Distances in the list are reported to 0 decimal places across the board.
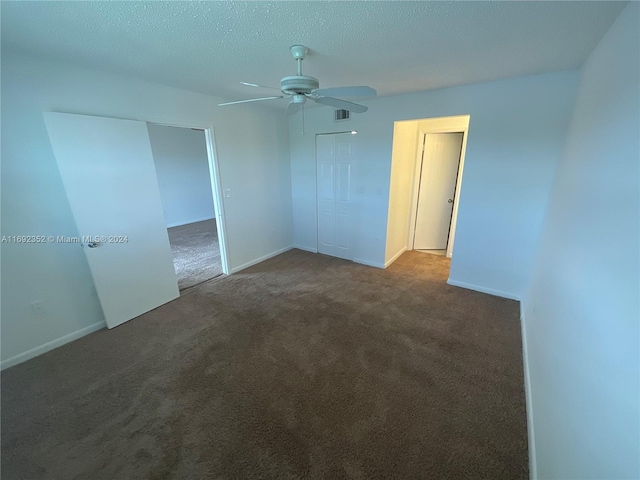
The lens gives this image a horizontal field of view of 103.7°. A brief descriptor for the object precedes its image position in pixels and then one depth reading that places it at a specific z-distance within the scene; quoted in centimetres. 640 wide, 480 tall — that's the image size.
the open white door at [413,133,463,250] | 420
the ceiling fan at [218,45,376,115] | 170
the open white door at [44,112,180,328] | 220
